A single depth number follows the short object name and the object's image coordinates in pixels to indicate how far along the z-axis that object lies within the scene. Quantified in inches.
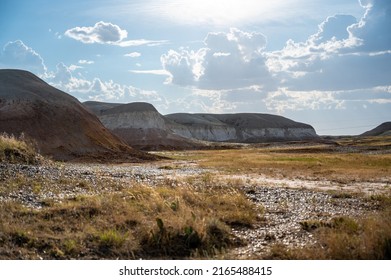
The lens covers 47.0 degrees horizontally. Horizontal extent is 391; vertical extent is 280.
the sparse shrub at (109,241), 436.1
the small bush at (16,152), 1171.8
